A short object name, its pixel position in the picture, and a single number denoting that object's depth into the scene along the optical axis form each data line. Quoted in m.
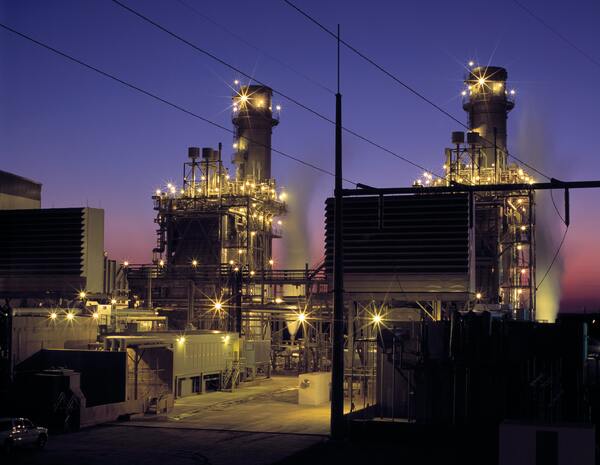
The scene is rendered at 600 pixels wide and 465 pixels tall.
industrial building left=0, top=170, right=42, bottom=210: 64.00
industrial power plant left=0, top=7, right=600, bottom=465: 30.36
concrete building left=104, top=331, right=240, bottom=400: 42.03
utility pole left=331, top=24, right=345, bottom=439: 28.69
